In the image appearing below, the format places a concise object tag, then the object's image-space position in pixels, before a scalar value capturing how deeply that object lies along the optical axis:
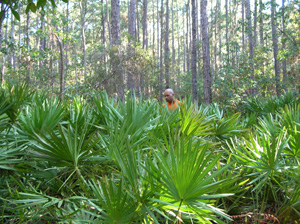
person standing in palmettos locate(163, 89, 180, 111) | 5.07
